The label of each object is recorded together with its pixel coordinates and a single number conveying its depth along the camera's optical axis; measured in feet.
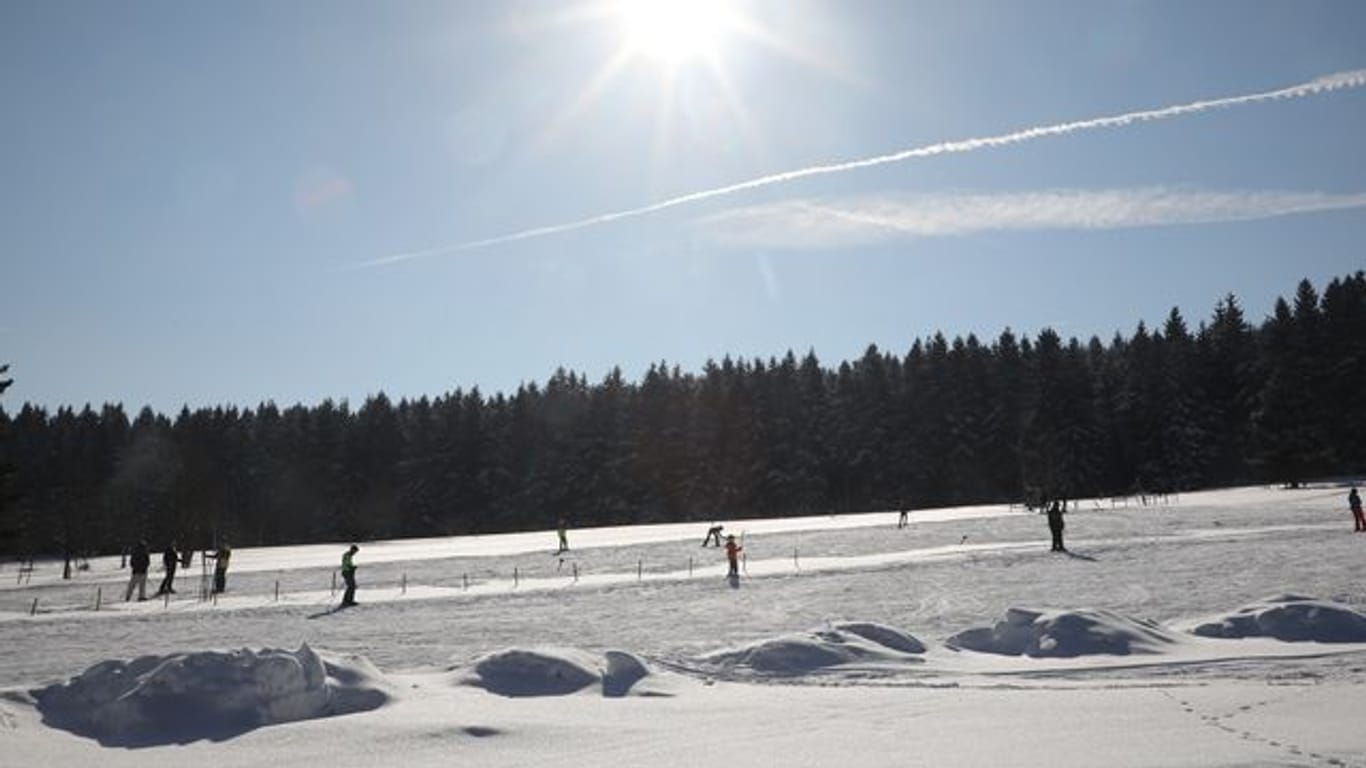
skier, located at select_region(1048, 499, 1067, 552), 114.83
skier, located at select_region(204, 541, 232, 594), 117.50
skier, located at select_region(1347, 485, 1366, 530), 117.50
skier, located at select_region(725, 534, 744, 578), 104.58
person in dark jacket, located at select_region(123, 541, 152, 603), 113.50
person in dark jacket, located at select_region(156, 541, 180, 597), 116.67
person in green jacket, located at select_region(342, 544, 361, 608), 97.19
